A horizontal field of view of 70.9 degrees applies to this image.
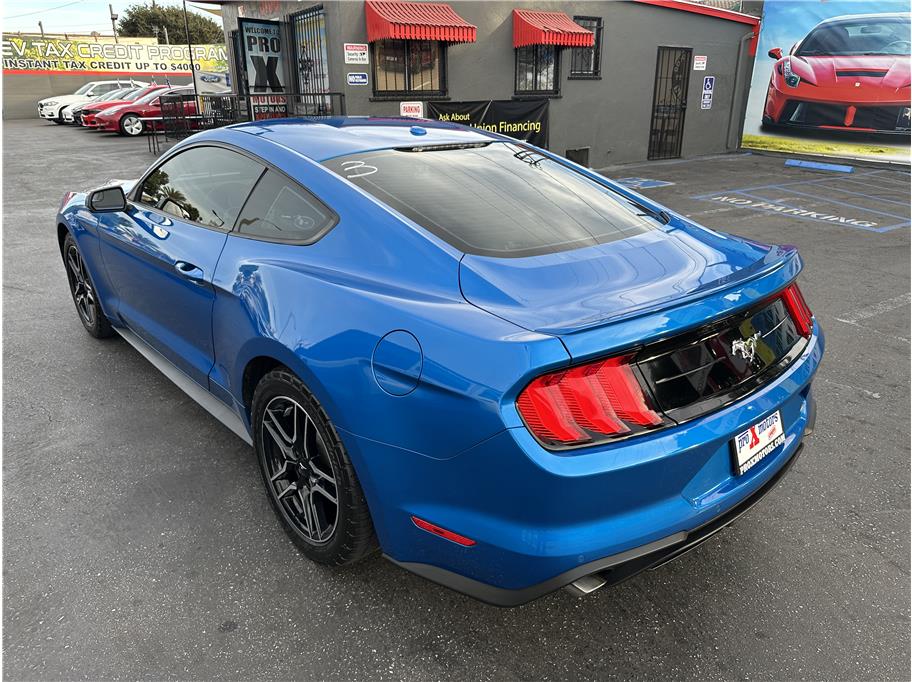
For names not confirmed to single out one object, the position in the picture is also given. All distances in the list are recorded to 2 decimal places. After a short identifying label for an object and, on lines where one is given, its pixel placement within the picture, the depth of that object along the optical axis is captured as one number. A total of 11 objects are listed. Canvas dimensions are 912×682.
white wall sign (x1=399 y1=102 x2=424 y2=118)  11.84
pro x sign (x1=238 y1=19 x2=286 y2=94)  13.21
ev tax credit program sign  33.03
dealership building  11.52
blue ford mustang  1.65
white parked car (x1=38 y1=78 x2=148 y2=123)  25.70
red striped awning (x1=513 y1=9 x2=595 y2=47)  12.37
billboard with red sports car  15.34
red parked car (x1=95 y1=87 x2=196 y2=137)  19.98
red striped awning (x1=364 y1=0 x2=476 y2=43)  10.86
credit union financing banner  11.55
